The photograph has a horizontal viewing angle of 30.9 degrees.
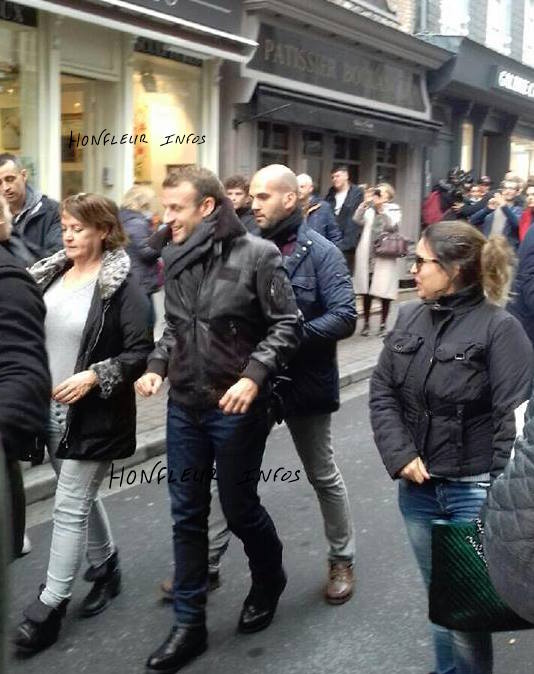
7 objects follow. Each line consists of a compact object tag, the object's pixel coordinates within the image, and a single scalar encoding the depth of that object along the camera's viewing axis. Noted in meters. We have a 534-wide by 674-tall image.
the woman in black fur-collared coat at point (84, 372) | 3.70
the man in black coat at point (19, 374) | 2.34
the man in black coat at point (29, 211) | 5.38
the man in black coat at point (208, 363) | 3.48
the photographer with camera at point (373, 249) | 11.44
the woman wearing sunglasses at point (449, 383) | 2.96
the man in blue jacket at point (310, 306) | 3.93
